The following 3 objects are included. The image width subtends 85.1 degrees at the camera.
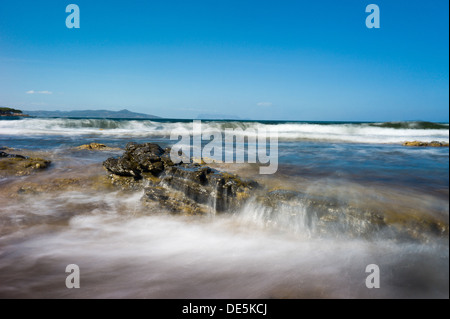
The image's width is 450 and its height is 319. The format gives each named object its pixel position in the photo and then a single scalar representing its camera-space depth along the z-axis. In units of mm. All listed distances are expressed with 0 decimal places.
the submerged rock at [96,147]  10612
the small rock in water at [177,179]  4688
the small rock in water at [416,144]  11448
